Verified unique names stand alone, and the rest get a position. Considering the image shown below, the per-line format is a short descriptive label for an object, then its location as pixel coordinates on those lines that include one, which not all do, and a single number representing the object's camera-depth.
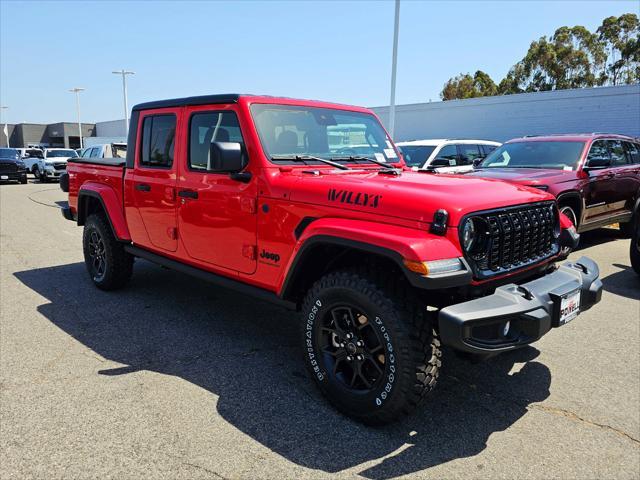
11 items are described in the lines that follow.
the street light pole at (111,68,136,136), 48.69
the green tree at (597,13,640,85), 40.47
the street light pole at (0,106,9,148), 73.69
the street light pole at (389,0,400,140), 18.00
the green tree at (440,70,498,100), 53.50
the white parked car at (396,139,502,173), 10.89
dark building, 73.38
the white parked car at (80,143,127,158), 11.44
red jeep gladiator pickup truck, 2.70
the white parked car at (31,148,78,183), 25.97
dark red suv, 7.13
